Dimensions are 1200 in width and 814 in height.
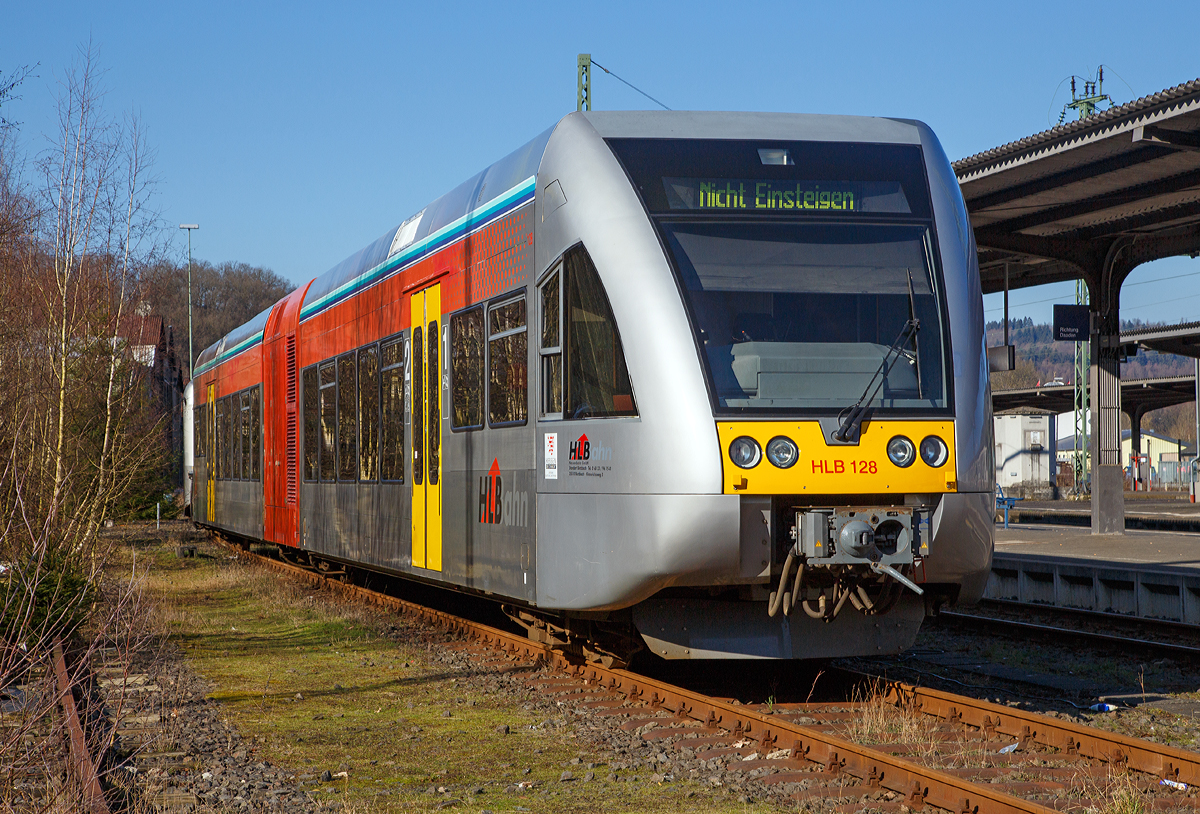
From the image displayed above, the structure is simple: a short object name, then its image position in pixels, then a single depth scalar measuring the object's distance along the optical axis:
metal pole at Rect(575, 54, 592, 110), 30.81
